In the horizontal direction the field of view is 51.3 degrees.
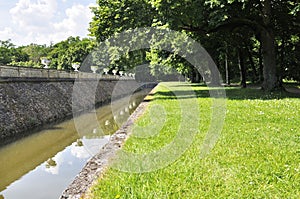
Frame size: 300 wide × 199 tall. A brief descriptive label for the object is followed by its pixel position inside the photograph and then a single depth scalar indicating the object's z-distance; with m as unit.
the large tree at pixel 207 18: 16.62
